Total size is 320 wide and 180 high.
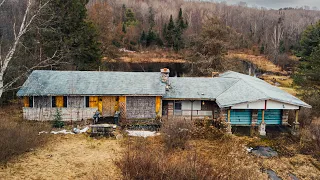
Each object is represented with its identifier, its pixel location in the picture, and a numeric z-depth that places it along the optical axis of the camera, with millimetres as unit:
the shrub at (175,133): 15898
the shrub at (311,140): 16172
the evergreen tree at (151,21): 88362
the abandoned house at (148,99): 19141
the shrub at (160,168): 8812
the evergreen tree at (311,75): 23297
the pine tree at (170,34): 70875
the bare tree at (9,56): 13434
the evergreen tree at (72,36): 27969
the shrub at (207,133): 17750
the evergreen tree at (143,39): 74875
